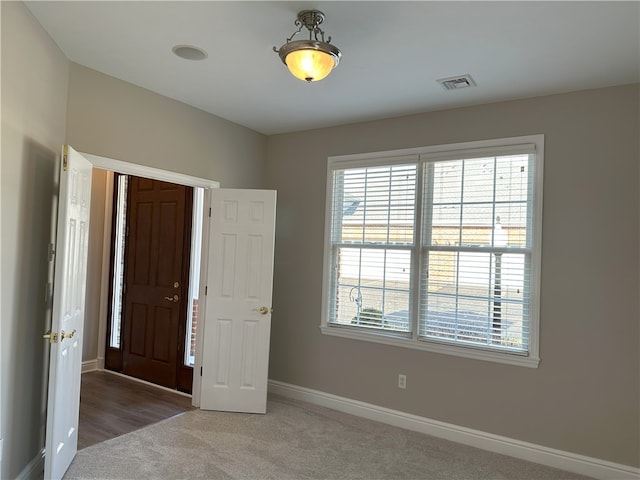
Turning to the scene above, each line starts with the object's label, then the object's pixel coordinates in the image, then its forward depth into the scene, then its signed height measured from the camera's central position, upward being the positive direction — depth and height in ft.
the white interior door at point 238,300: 13.21 -1.45
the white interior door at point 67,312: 8.30 -1.36
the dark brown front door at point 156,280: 15.11 -1.14
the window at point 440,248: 11.16 +0.29
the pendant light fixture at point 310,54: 7.40 +3.32
